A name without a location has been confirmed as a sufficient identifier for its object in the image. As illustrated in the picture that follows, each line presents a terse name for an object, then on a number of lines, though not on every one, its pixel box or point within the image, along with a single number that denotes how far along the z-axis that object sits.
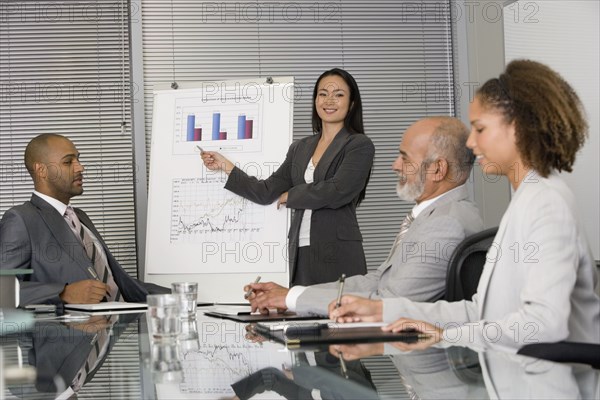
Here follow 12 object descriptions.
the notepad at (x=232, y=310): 2.78
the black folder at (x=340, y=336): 1.74
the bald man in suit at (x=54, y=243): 3.28
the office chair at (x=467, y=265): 2.17
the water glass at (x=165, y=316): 1.84
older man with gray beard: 2.32
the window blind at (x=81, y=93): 5.35
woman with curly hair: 1.67
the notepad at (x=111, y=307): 3.02
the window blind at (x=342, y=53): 5.42
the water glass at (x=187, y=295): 2.38
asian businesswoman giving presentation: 3.94
